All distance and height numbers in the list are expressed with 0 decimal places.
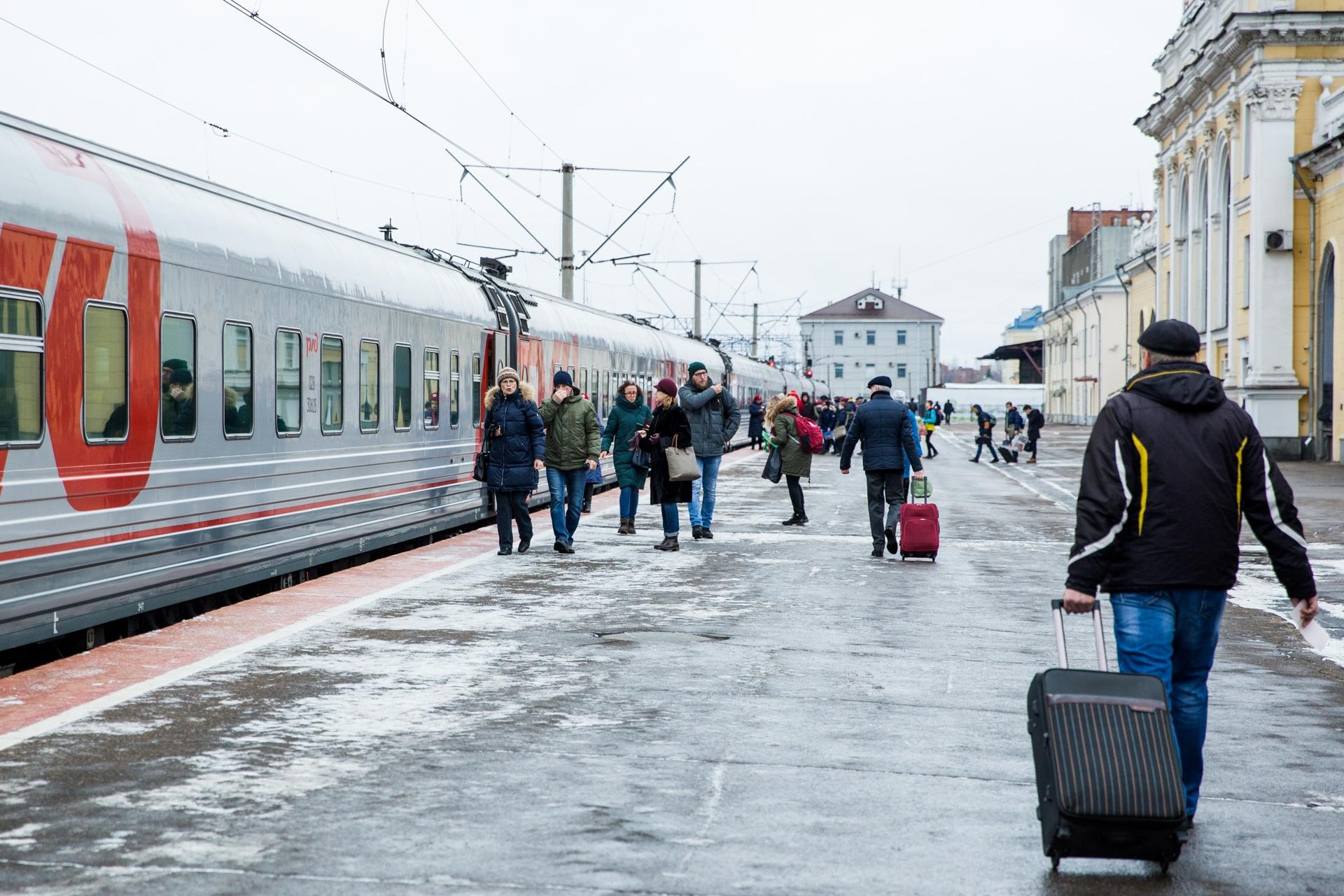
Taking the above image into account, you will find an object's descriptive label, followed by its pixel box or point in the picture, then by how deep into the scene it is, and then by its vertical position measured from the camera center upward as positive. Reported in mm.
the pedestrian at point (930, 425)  44812 -317
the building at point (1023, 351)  114562 +4527
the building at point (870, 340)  142375 +6473
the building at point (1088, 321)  80062 +4997
